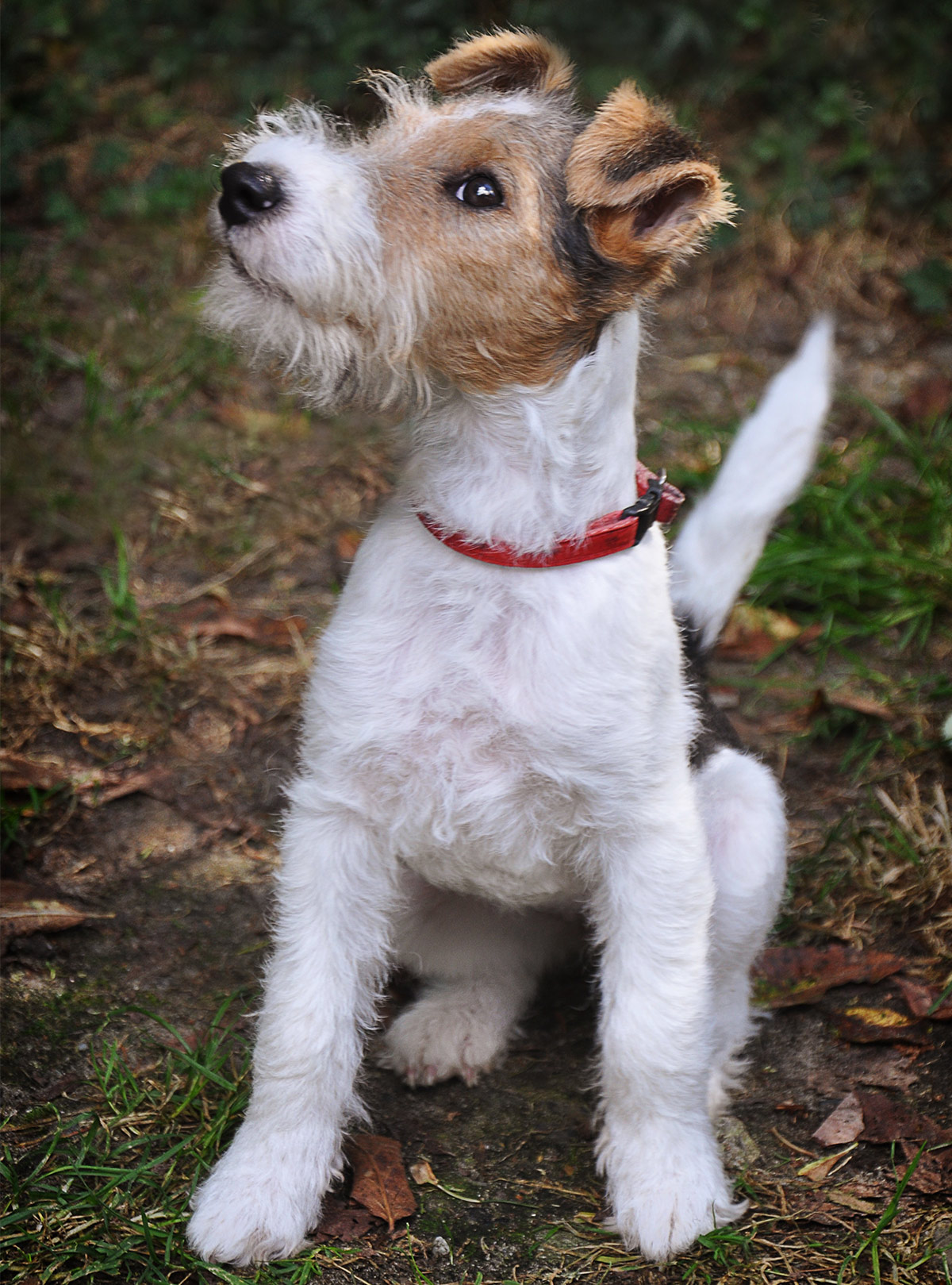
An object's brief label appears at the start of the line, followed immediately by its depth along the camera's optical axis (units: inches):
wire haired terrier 102.4
